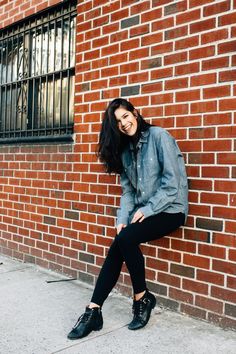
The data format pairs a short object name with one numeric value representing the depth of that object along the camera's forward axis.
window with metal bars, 4.50
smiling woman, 2.91
